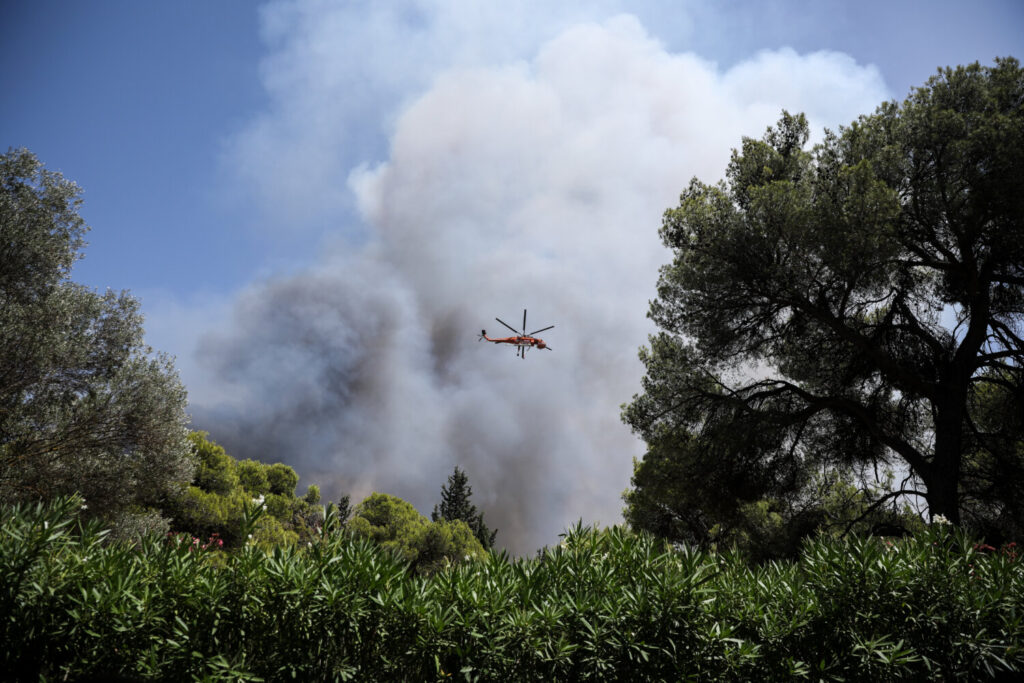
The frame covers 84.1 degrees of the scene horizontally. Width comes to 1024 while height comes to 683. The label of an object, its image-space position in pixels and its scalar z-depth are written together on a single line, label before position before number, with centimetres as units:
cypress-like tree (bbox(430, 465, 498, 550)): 4911
